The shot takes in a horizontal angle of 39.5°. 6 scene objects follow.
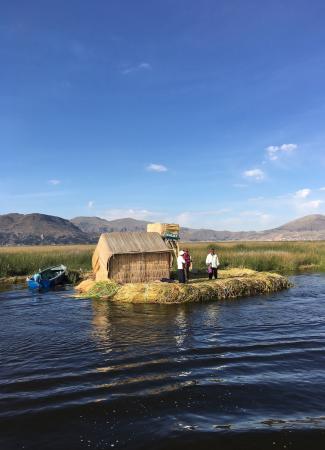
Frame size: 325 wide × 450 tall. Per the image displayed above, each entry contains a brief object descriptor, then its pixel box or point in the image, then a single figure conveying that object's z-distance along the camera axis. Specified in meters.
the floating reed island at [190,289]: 18.39
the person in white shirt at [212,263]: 21.67
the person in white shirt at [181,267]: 19.95
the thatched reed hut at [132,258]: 21.33
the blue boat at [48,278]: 24.25
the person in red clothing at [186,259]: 21.02
